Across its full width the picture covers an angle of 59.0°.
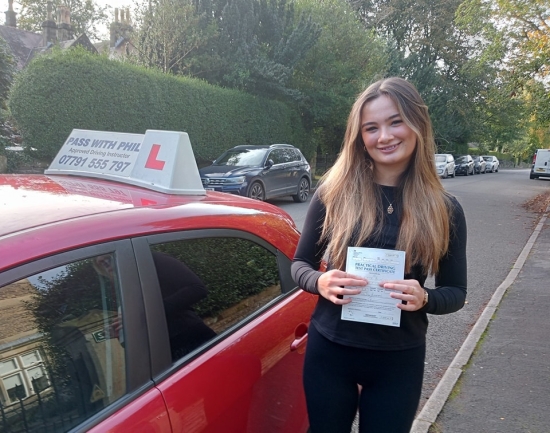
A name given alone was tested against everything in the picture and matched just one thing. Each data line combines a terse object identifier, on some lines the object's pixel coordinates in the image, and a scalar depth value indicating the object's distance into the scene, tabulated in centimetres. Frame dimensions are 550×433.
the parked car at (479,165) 4305
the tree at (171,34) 1838
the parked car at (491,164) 4666
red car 127
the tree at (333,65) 2300
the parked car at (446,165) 3192
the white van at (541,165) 3425
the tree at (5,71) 1387
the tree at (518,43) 1619
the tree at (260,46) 1969
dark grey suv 1267
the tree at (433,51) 3594
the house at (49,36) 3259
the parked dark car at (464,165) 3901
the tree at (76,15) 4853
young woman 172
